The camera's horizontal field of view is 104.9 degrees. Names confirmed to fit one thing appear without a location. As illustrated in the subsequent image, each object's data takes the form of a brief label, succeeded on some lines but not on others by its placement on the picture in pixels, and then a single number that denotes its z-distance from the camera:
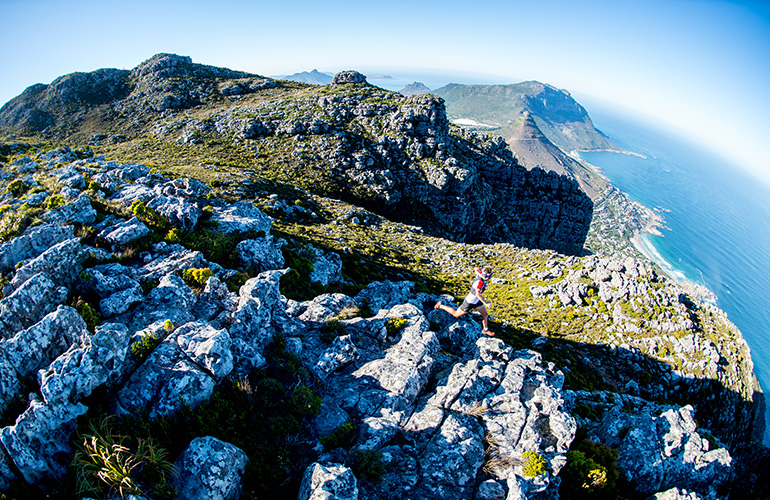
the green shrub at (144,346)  10.03
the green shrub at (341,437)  10.22
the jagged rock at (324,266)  23.92
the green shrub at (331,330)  14.56
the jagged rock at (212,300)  13.65
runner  17.83
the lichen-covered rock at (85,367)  8.03
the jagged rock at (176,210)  18.77
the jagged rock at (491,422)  10.09
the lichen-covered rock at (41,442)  7.06
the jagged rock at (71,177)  20.34
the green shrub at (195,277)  14.57
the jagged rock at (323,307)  16.55
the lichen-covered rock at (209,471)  7.92
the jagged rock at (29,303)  9.89
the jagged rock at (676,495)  10.40
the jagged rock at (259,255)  18.92
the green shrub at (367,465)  9.45
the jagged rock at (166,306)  11.98
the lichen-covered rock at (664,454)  12.09
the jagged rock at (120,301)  11.71
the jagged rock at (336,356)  12.95
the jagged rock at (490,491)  9.62
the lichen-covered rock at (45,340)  8.60
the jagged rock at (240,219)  21.53
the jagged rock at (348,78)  100.78
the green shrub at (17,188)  19.94
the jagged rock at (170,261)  14.50
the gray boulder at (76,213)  15.29
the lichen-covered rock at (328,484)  8.30
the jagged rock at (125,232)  15.45
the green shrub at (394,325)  16.30
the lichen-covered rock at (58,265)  11.23
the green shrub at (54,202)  16.33
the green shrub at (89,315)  10.82
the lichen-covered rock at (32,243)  12.31
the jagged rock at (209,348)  10.25
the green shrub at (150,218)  17.89
